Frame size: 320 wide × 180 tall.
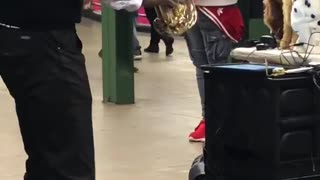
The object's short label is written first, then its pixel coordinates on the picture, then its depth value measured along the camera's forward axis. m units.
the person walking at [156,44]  12.07
